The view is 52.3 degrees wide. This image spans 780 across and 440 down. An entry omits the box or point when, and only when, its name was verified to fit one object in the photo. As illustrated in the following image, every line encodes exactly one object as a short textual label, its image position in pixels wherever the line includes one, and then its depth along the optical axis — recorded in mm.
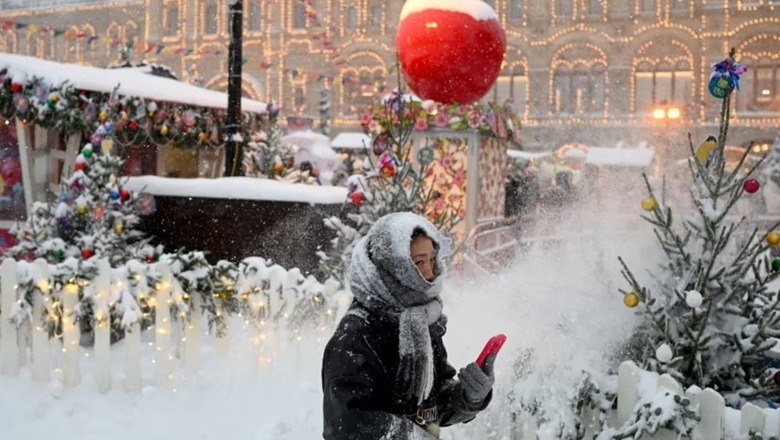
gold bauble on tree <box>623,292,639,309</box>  4055
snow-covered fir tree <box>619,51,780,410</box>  3982
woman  2340
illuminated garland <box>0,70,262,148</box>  8812
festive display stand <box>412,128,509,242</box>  11234
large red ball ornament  7418
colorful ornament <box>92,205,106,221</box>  7758
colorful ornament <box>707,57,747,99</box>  4195
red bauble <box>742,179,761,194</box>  4016
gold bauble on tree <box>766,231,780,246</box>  3838
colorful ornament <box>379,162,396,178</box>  6695
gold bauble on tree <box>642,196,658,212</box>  4112
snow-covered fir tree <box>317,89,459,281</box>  6750
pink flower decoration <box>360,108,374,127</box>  10859
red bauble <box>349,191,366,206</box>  6898
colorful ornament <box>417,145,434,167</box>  8252
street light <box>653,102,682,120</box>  22062
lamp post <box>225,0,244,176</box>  9805
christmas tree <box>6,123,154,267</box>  7605
